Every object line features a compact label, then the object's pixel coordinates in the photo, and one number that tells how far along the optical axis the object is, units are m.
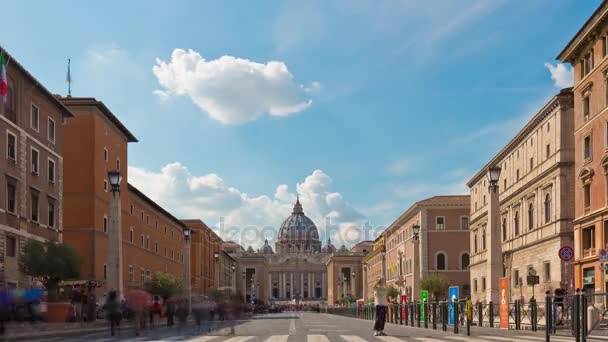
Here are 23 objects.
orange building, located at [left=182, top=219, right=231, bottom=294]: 104.06
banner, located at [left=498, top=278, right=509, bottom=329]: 25.25
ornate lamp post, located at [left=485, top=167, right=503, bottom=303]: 28.67
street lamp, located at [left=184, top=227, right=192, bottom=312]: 57.44
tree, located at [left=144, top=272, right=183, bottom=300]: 66.25
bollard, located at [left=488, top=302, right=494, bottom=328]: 28.72
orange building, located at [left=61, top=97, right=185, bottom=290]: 53.31
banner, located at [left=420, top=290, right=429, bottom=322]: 34.62
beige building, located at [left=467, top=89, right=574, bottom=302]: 47.88
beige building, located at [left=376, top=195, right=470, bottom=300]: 94.00
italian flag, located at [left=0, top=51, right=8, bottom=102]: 30.56
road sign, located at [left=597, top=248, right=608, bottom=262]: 25.67
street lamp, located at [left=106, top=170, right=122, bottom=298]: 34.12
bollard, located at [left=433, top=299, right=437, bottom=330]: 29.77
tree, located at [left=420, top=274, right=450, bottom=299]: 78.19
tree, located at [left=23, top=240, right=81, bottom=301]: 39.22
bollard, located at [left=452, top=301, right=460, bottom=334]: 25.13
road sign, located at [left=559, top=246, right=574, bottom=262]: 27.06
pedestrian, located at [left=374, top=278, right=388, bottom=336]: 22.72
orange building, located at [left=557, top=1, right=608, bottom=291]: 38.28
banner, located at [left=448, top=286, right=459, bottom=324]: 30.38
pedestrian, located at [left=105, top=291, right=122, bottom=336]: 26.85
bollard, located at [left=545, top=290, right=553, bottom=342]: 16.19
